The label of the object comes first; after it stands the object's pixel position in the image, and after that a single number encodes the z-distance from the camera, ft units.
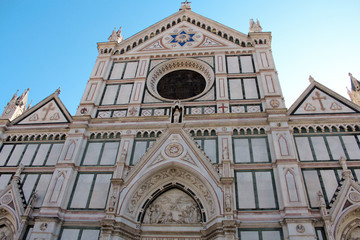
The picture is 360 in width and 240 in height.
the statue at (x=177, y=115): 48.30
